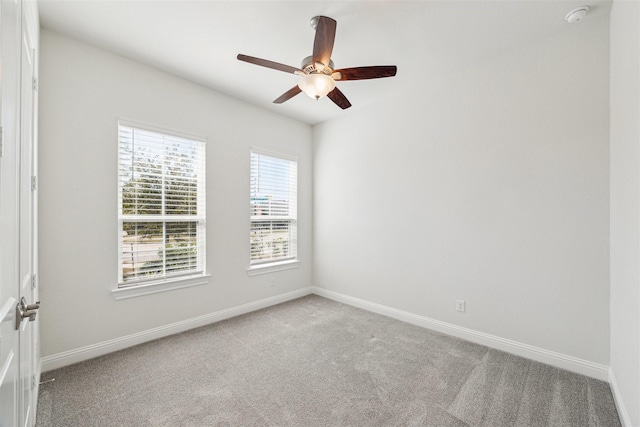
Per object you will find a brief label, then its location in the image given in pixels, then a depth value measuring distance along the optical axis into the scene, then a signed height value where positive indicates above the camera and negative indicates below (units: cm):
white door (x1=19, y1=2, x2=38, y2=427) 129 -5
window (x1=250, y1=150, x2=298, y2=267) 389 +8
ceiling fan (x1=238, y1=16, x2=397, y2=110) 195 +108
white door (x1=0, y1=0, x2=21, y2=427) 92 +1
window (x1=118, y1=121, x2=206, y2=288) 275 +9
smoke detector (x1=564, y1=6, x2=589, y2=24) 208 +152
